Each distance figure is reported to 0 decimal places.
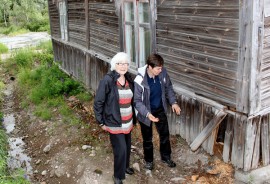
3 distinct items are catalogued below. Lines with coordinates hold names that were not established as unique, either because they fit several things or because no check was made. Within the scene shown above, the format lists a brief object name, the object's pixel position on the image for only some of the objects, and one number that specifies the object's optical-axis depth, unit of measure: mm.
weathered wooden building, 4090
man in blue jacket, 4375
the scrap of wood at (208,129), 4704
